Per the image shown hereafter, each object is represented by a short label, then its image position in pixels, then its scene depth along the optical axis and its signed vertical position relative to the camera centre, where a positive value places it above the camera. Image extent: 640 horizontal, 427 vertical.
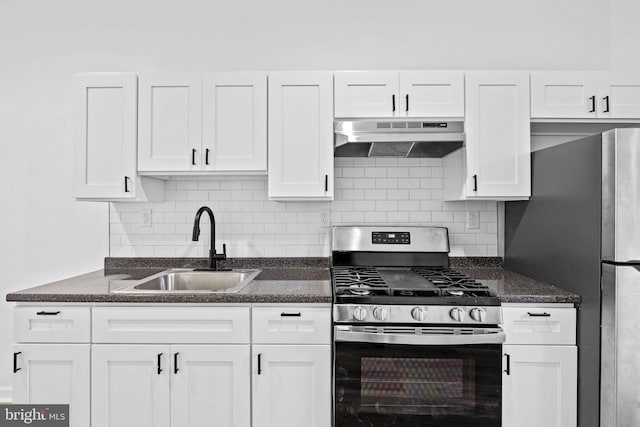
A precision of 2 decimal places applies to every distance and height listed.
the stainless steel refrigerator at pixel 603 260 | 1.80 -0.20
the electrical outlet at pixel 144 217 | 2.92 -0.04
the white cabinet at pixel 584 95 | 2.46 +0.69
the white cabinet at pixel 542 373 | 2.07 -0.77
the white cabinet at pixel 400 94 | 2.48 +0.70
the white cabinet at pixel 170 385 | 2.08 -0.85
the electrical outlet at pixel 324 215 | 2.91 -0.02
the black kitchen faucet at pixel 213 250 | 2.70 -0.25
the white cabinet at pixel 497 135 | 2.47 +0.46
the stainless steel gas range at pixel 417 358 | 1.96 -0.67
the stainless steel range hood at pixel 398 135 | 2.40 +0.45
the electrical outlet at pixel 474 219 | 2.89 -0.03
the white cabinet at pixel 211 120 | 2.52 +0.54
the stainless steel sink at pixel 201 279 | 2.69 -0.43
